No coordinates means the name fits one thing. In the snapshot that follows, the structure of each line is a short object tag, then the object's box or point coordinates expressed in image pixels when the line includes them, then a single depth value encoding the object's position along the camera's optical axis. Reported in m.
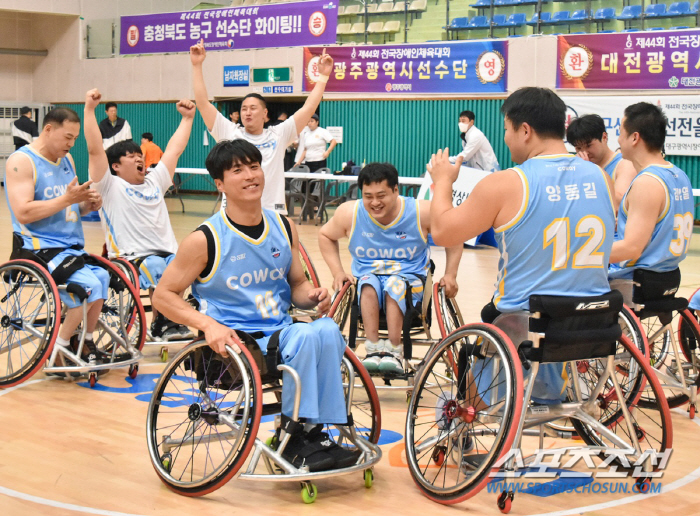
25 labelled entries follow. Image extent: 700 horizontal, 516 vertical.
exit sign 15.67
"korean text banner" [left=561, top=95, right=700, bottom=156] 11.59
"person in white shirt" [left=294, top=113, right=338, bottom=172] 13.75
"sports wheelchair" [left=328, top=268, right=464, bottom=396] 4.25
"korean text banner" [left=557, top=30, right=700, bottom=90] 11.45
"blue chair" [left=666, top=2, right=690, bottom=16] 12.55
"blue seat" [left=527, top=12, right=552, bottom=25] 13.50
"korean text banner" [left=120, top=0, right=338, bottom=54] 14.77
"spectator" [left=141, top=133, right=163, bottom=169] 15.12
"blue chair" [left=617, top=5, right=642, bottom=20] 12.79
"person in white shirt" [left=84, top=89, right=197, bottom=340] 5.21
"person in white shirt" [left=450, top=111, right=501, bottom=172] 11.89
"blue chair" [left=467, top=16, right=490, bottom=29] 14.22
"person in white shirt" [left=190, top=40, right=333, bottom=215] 5.50
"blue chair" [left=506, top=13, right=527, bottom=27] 13.84
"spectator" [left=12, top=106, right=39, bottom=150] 16.38
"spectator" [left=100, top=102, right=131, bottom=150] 15.60
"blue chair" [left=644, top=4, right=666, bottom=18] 12.64
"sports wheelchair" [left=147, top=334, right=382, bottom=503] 2.94
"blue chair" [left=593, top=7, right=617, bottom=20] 13.09
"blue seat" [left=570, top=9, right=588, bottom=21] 13.30
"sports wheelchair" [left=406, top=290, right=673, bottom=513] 2.80
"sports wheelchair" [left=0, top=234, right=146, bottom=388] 4.38
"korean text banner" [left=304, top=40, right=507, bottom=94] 13.39
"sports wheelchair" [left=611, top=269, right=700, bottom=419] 4.03
